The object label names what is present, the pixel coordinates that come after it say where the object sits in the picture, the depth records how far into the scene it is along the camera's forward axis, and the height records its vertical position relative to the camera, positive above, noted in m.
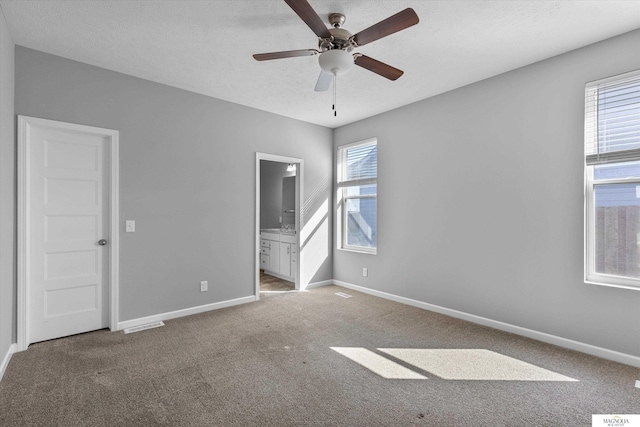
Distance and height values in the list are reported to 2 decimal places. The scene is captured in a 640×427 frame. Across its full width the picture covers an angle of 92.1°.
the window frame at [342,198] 5.16 +0.25
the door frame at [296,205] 4.34 +0.14
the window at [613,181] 2.58 +0.28
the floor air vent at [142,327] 3.21 -1.24
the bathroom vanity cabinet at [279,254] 5.31 -0.77
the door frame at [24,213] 2.75 -0.02
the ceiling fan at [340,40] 1.87 +1.19
